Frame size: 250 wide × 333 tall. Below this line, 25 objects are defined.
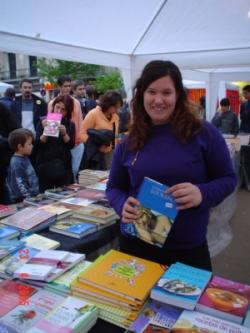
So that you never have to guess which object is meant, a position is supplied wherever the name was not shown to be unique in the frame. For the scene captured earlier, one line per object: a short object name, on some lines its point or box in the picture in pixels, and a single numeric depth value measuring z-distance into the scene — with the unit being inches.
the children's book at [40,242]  62.2
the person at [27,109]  154.4
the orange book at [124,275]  42.0
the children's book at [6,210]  81.9
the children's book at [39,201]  90.9
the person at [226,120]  274.2
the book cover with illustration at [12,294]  42.6
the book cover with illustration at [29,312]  38.5
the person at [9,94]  214.8
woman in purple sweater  50.4
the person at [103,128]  140.9
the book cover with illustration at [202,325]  35.7
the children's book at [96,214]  76.7
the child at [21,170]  106.3
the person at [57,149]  119.4
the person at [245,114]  269.6
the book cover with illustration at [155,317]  38.1
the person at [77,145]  142.7
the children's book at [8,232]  66.9
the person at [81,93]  207.5
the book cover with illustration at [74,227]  70.6
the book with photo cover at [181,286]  38.7
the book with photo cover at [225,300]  38.0
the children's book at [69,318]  37.6
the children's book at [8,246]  57.1
